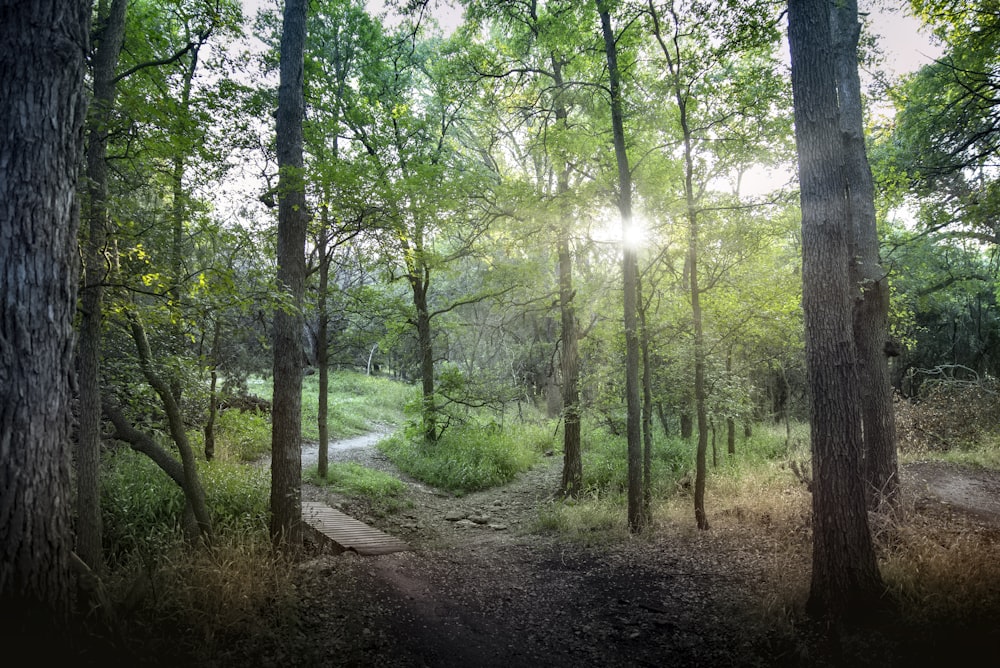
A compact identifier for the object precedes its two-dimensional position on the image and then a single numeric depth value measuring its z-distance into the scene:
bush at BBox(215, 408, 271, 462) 11.45
